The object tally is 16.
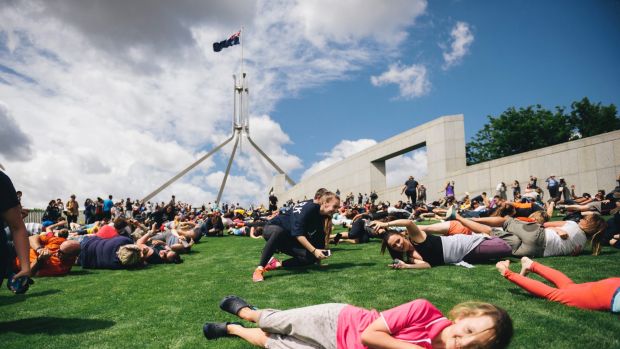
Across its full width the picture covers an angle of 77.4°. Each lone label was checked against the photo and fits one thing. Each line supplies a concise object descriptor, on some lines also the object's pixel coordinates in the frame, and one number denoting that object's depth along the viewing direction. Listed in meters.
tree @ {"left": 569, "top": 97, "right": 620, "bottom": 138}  41.78
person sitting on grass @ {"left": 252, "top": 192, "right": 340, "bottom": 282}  5.82
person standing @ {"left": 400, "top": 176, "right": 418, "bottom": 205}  20.88
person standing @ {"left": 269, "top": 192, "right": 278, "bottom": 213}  19.25
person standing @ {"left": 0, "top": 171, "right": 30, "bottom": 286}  2.92
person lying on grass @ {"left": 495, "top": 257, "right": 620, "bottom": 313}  3.48
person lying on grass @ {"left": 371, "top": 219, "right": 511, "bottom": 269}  5.79
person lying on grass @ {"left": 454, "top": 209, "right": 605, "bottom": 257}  5.95
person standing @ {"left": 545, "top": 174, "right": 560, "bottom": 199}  18.47
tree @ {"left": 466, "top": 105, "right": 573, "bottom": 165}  43.22
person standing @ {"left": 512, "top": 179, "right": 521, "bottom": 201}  19.45
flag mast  55.29
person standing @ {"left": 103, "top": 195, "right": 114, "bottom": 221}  19.09
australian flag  45.81
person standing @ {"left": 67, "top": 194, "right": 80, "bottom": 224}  19.48
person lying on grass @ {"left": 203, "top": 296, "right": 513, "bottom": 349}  2.16
